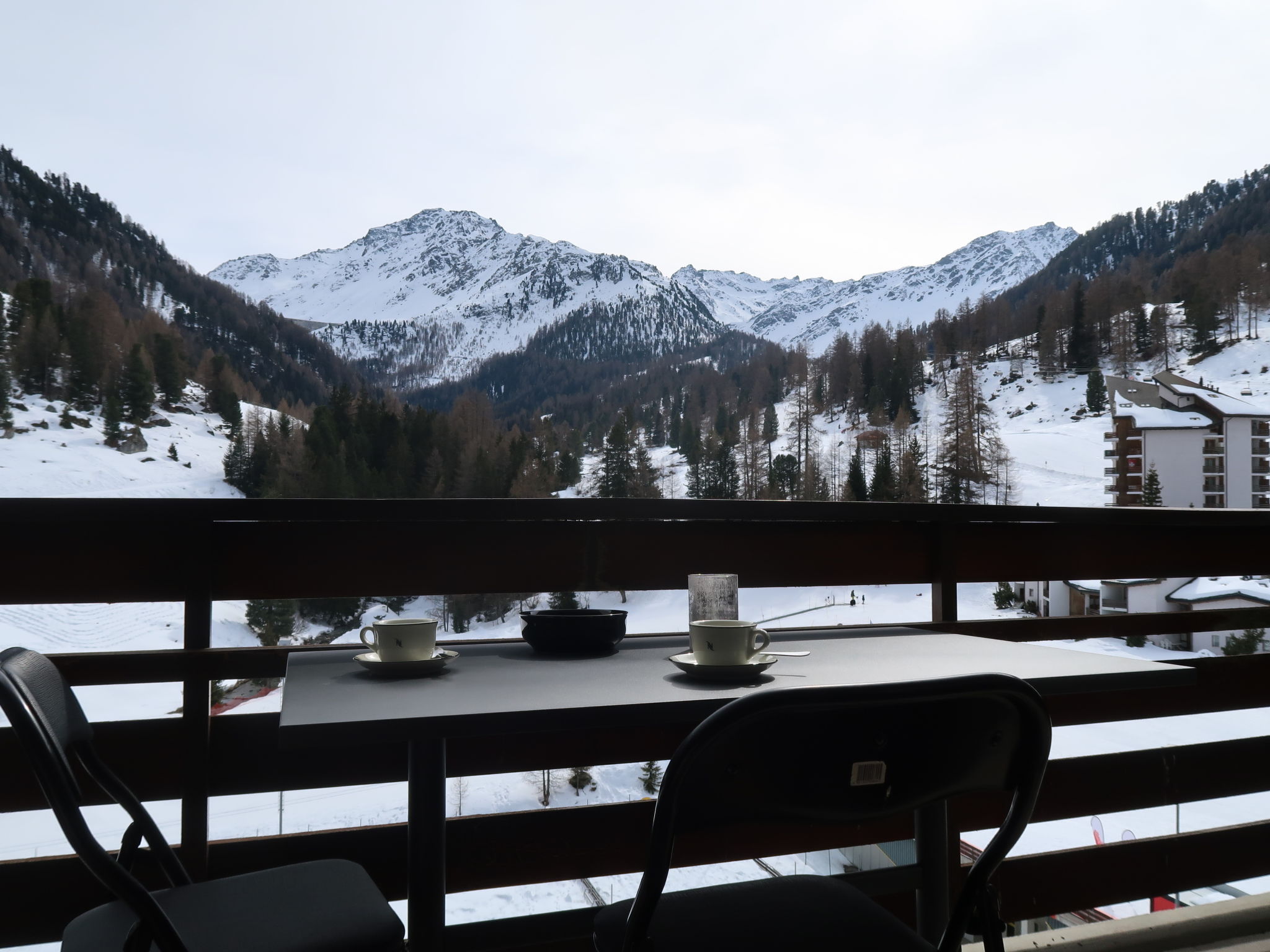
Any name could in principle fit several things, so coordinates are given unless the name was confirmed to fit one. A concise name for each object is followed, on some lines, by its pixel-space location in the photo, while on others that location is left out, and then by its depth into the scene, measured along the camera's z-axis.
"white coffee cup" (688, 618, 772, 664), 1.05
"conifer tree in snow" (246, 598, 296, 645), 30.41
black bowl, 1.23
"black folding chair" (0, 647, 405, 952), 0.78
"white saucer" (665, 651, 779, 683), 1.00
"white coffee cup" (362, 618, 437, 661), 1.07
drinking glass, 1.36
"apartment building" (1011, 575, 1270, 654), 22.81
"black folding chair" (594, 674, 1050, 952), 0.67
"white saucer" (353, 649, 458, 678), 1.05
